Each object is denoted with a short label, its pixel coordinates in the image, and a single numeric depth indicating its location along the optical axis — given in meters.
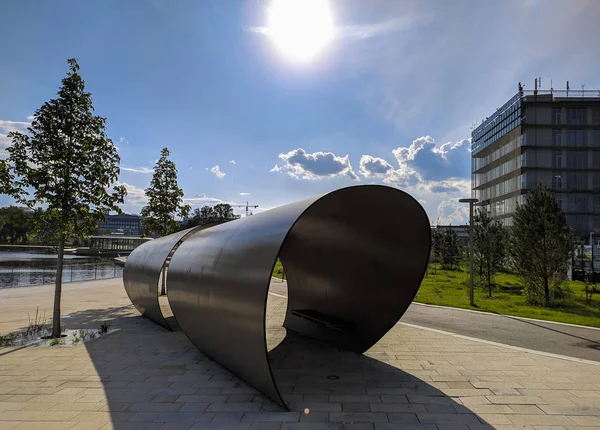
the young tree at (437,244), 45.73
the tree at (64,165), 10.47
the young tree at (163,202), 20.66
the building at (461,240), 41.28
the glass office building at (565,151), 54.53
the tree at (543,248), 19.08
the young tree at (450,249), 42.80
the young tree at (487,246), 23.16
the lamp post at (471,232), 17.25
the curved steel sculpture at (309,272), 5.86
